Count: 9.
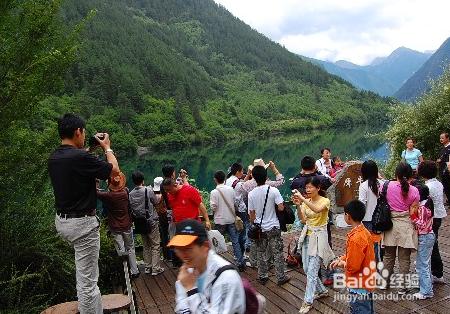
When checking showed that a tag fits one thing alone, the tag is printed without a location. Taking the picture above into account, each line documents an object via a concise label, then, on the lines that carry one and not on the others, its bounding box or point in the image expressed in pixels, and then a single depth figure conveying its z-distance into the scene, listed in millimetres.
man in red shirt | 6332
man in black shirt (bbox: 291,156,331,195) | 5820
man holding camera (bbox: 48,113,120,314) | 3689
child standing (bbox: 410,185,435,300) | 5121
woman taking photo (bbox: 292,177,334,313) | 5055
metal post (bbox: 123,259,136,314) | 4561
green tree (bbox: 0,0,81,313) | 4996
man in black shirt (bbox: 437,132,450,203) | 9523
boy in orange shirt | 3996
